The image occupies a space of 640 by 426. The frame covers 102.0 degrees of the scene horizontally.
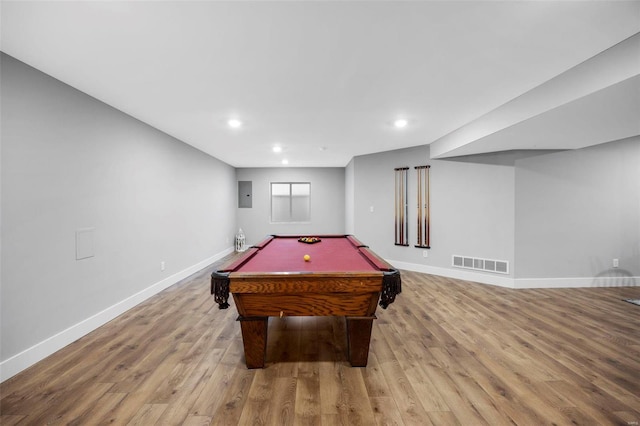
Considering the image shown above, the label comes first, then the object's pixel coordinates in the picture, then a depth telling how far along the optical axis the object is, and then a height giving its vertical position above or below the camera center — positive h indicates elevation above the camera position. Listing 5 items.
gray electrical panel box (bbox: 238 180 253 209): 7.44 +0.56
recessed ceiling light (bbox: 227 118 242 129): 3.33 +1.18
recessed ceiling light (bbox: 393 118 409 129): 3.37 +1.19
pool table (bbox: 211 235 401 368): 1.79 -0.59
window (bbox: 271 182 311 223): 7.51 +0.33
